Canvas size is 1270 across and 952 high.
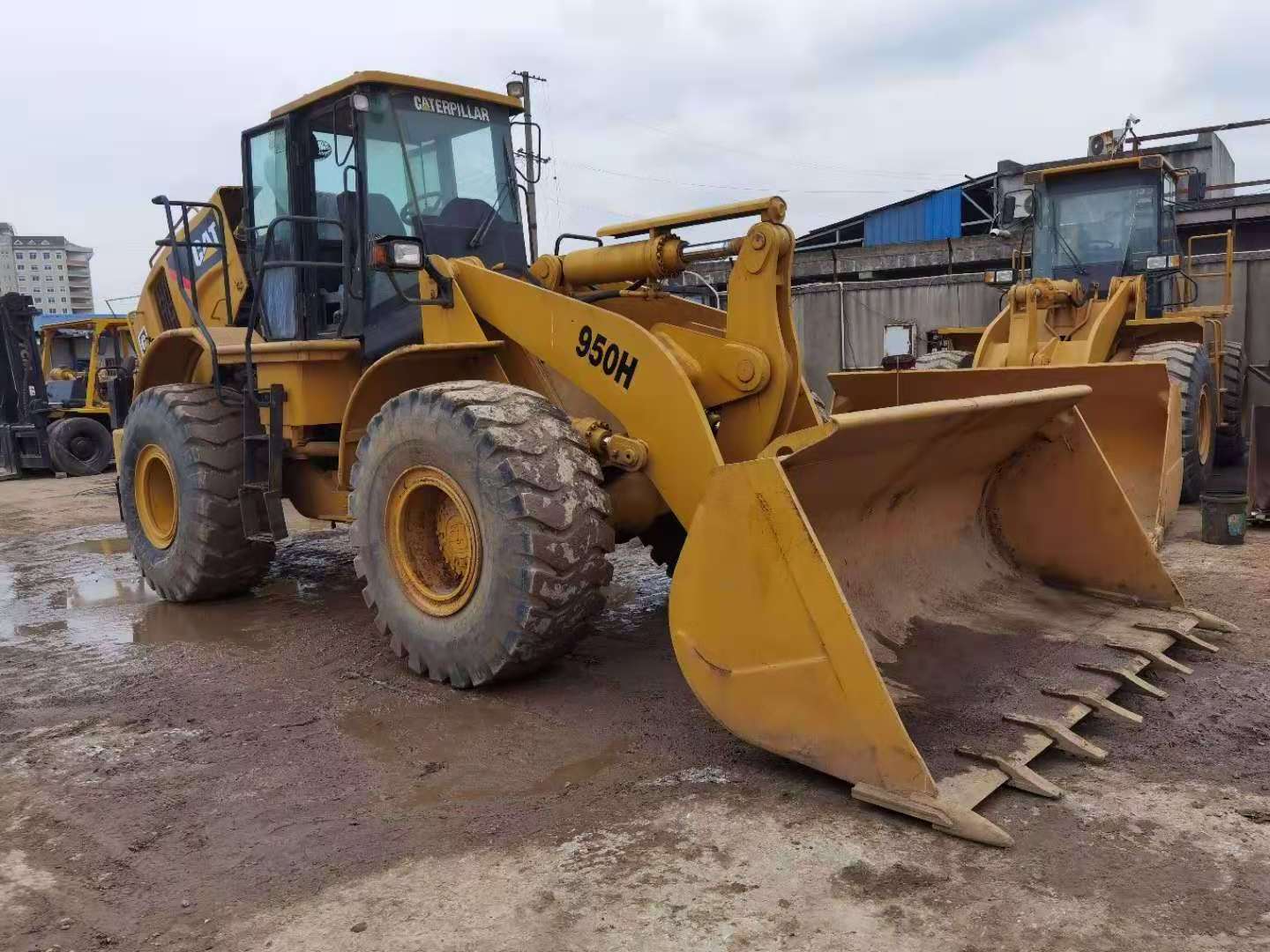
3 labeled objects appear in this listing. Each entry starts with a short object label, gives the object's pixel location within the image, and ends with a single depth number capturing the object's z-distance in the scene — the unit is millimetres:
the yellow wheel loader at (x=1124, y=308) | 8711
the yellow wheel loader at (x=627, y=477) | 3209
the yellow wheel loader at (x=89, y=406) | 16156
